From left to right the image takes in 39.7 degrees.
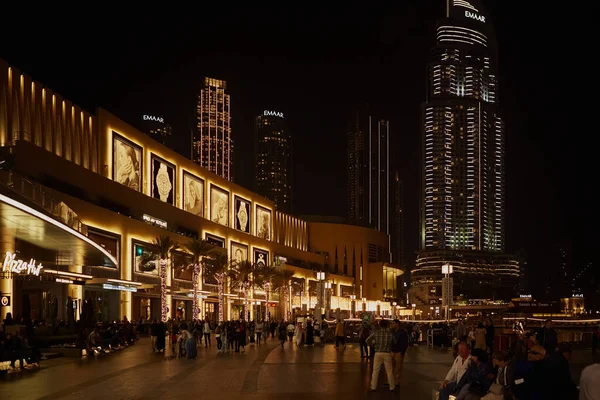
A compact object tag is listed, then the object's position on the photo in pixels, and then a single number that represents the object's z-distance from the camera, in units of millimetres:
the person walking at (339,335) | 37781
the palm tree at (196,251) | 66250
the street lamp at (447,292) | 35125
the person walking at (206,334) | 44812
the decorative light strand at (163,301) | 57034
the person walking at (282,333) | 44525
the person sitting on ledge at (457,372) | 12695
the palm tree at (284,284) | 98531
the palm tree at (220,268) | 75000
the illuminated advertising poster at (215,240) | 85581
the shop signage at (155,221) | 69938
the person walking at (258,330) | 49856
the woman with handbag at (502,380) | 10914
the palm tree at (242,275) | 83812
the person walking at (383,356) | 18516
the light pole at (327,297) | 72525
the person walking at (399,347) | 20203
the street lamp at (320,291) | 58697
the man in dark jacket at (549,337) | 12933
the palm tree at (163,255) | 57312
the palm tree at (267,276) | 89125
